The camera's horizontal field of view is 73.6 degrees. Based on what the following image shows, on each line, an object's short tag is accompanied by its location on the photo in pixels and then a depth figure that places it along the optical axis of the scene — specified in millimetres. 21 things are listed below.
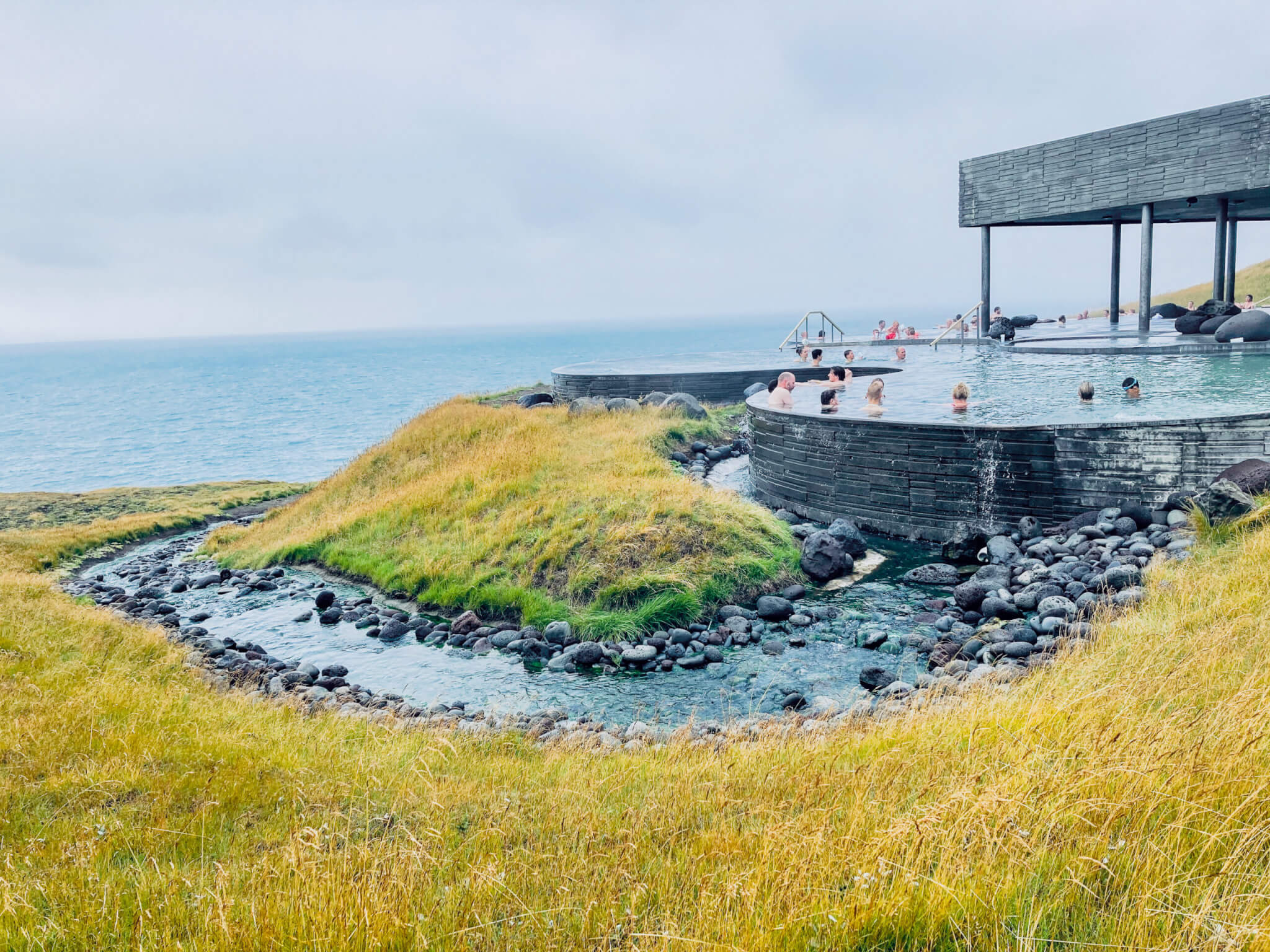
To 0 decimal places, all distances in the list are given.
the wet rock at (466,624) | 10945
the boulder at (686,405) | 21906
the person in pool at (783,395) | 15680
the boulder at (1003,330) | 27109
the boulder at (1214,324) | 21500
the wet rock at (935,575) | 10836
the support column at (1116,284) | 29672
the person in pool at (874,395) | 14781
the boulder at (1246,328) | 19703
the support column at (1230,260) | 26203
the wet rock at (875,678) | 8016
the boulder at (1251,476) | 9727
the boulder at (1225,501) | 9398
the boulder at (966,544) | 11461
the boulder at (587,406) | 21141
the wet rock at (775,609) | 10281
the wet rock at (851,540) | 12188
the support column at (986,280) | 27688
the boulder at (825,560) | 11477
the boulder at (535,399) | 26859
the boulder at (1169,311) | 30791
